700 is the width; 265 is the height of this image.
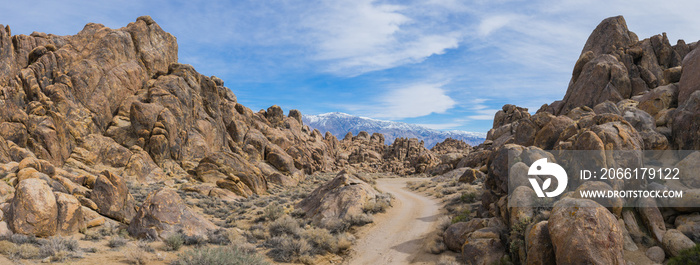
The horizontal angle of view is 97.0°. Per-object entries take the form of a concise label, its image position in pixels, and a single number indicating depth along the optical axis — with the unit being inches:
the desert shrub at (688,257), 387.9
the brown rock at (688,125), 595.2
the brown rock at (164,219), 625.9
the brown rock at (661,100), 882.8
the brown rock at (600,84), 1800.0
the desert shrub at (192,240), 626.6
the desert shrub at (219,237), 656.4
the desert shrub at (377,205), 920.3
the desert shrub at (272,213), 902.4
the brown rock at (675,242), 412.5
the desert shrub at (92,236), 578.2
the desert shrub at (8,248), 447.5
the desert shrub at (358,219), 829.2
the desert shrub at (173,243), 581.0
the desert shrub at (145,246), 559.8
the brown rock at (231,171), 1435.3
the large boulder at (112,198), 697.6
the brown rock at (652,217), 460.1
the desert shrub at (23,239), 484.7
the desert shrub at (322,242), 664.6
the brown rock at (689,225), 432.7
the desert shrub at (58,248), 466.9
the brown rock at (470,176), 1466.5
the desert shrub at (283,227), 764.6
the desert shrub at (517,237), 480.4
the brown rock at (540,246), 419.2
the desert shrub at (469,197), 983.0
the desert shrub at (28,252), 448.8
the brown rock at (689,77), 806.5
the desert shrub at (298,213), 956.6
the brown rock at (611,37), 2204.7
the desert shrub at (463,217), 756.6
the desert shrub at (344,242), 684.7
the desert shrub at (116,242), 563.1
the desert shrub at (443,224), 725.3
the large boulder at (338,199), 866.8
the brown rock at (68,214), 568.4
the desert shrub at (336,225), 784.3
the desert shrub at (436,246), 625.8
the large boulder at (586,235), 380.2
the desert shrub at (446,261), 542.2
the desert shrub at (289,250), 621.3
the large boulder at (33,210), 518.6
